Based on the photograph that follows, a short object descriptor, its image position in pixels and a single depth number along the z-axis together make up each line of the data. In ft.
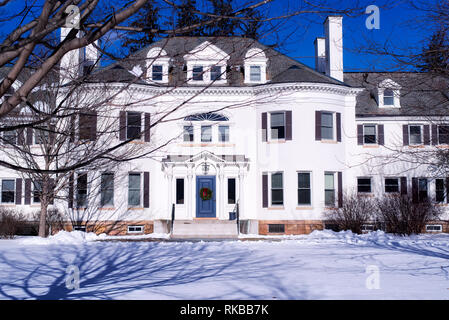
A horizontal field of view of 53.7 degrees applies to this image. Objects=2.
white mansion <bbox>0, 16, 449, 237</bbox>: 71.77
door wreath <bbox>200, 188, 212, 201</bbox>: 74.18
